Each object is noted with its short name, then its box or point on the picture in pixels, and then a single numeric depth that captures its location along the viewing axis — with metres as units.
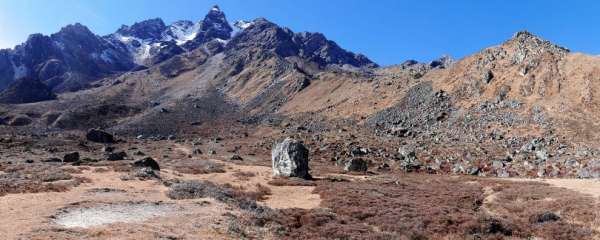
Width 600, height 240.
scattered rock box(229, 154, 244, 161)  66.34
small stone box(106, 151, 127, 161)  59.12
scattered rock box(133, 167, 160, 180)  41.22
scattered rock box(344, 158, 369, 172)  58.16
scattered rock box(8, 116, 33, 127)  149.65
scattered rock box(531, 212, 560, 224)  27.60
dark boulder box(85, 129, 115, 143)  101.12
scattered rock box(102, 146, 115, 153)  78.54
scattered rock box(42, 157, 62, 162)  56.38
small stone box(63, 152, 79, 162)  55.53
